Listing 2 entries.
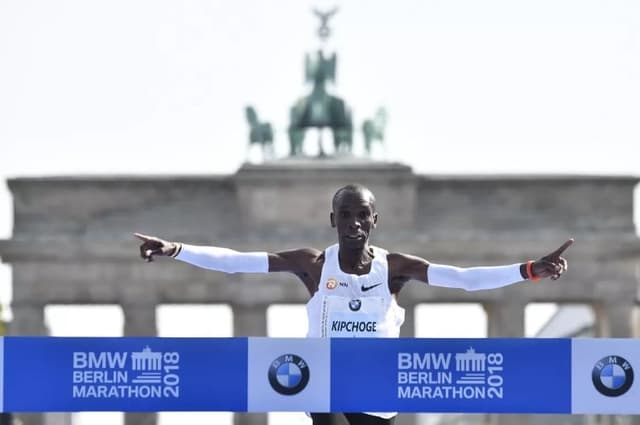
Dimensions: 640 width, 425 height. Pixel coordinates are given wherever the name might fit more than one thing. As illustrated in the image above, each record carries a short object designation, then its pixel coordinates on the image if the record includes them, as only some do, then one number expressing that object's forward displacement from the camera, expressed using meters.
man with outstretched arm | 10.24
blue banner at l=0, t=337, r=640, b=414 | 10.02
